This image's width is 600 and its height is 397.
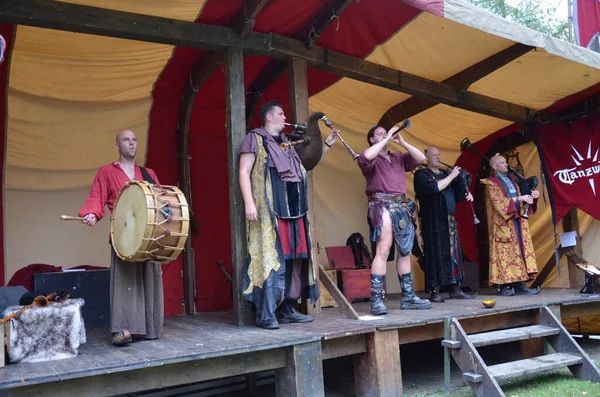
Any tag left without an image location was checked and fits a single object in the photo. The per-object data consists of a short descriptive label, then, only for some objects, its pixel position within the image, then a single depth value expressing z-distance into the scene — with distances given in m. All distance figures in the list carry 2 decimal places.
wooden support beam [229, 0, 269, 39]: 3.75
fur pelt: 2.86
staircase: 3.50
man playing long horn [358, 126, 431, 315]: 4.37
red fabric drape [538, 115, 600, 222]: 6.04
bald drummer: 3.32
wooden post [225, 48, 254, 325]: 3.86
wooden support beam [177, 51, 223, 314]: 5.41
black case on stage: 4.25
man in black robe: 5.18
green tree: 18.89
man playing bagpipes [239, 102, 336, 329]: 3.73
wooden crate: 5.75
